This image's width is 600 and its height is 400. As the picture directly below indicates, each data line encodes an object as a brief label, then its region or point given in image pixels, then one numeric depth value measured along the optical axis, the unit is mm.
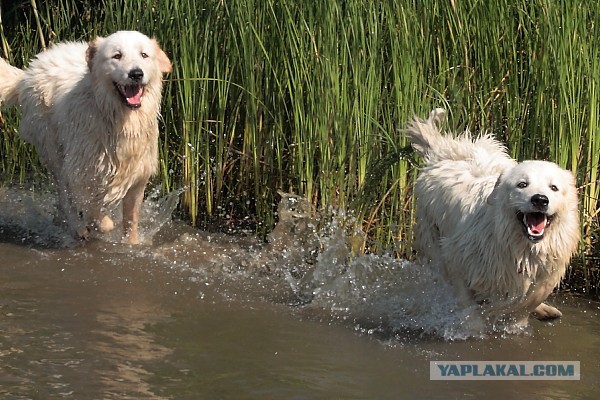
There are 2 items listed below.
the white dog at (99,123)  11852
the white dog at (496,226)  9336
